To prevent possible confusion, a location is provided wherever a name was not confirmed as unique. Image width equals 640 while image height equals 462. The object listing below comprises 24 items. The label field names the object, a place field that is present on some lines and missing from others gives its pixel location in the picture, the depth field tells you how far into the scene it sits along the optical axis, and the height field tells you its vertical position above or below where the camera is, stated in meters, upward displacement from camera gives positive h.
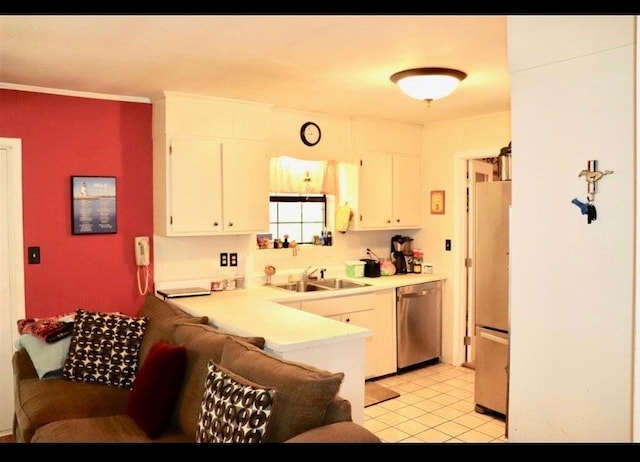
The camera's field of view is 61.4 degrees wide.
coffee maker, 5.65 -0.33
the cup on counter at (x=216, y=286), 4.50 -0.53
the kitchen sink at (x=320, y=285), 4.90 -0.58
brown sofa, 2.07 -0.78
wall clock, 4.96 +0.82
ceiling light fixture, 3.38 +0.90
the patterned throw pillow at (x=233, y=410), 1.95 -0.71
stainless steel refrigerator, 4.00 -0.56
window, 5.06 +0.06
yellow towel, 5.19 +0.05
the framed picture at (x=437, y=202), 5.51 +0.19
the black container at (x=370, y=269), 5.35 -0.47
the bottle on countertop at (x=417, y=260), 5.68 -0.41
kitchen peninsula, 2.88 -0.62
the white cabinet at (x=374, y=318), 4.55 -0.85
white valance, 4.87 +0.43
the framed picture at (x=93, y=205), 3.99 +0.14
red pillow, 2.58 -0.82
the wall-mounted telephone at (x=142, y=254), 4.21 -0.25
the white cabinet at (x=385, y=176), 5.19 +0.45
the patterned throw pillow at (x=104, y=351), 3.21 -0.77
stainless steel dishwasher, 5.08 -0.98
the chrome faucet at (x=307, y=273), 5.03 -0.48
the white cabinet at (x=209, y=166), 4.08 +0.44
